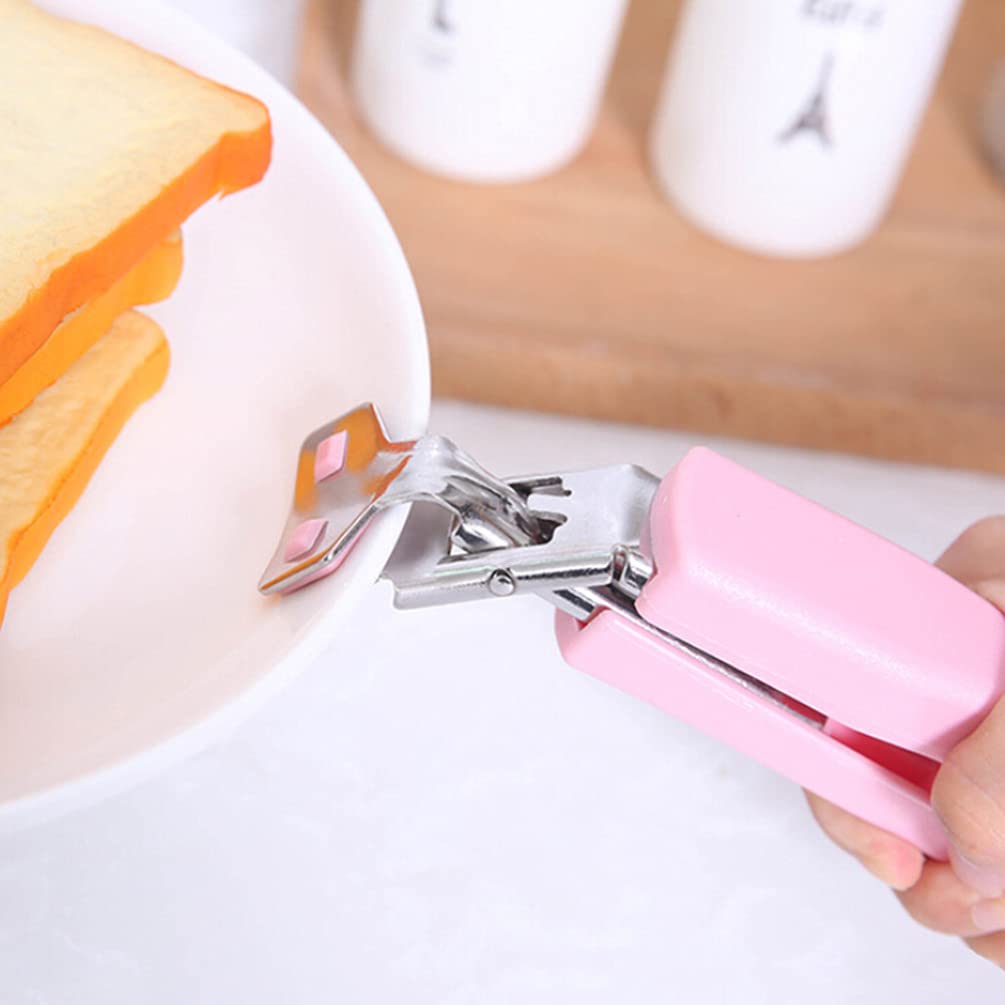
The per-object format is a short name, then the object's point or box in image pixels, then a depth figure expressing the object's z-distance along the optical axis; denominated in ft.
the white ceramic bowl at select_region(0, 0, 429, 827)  1.81
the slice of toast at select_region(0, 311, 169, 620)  1.88
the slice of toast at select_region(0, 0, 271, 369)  1.91
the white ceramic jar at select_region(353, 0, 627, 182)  2.42
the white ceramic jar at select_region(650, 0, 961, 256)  2.39
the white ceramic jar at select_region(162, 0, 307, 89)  2.36
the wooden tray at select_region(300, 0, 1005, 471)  2.43
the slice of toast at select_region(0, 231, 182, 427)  1.92
